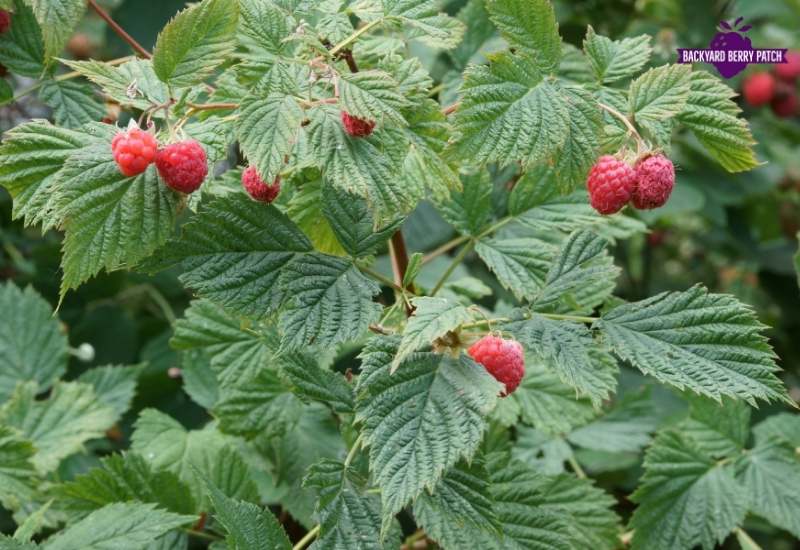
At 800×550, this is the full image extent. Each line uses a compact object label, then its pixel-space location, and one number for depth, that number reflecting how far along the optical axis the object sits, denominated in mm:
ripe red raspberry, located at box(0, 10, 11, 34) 1058
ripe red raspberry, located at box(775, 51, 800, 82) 2365
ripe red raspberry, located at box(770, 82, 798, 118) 2383
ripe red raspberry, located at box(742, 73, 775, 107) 2355
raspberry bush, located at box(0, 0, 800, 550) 796
